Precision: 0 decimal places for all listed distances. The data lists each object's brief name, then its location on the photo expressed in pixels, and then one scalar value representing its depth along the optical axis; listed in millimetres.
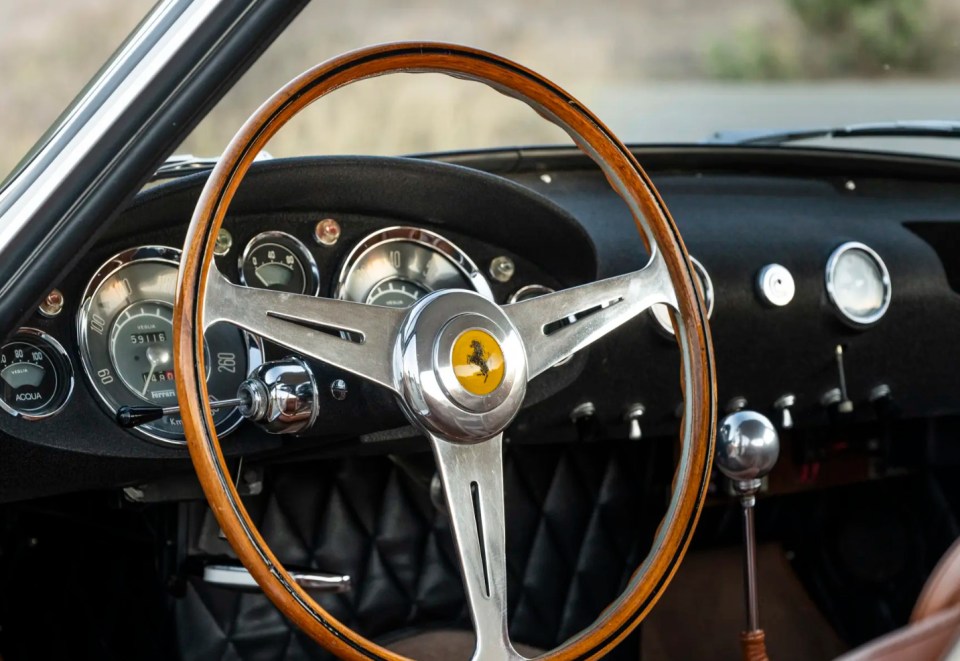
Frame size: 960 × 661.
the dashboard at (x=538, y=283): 1590
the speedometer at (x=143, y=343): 1614
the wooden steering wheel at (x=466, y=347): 1242
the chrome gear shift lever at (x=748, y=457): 1692
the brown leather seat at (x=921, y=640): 1320
